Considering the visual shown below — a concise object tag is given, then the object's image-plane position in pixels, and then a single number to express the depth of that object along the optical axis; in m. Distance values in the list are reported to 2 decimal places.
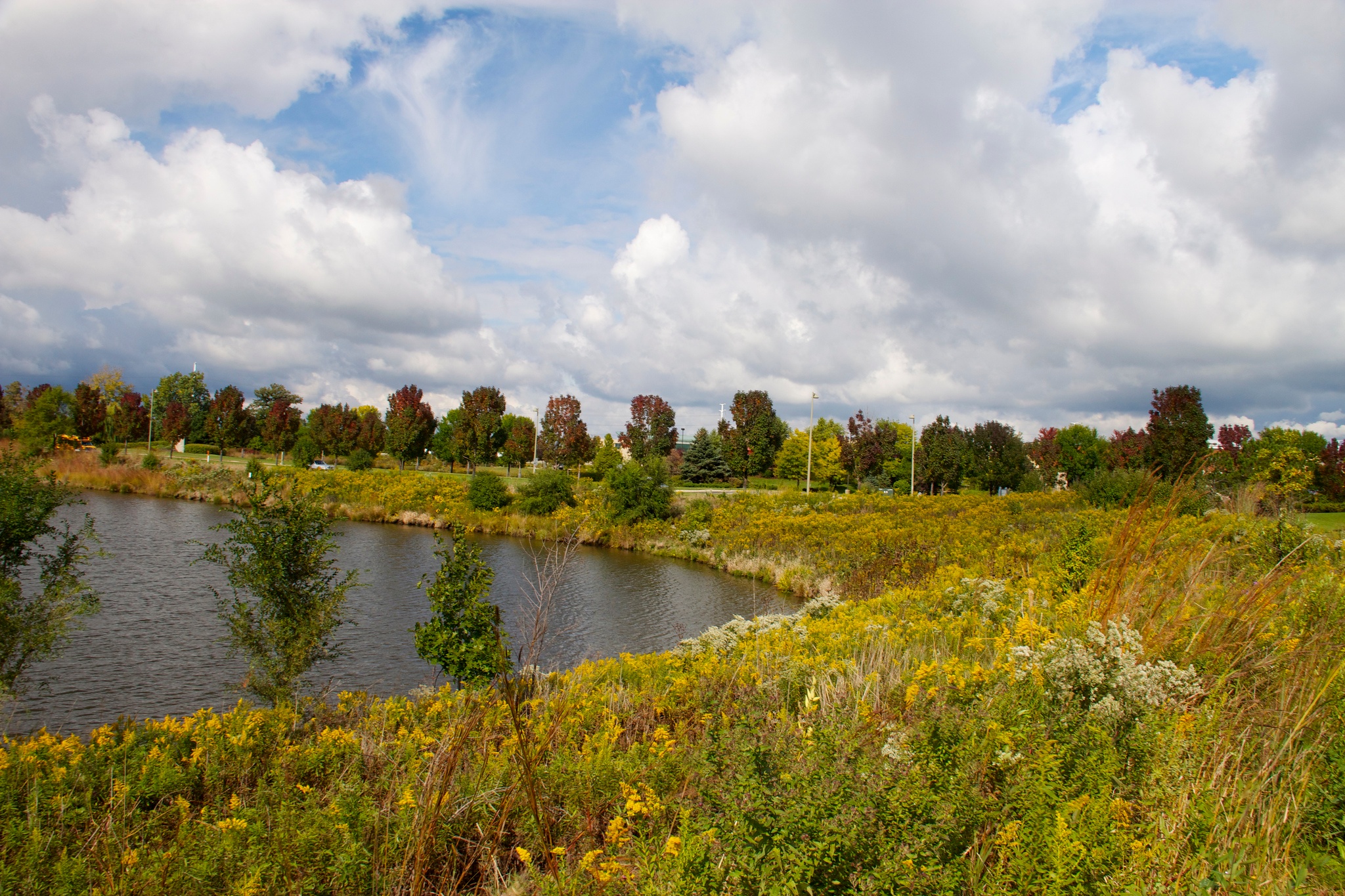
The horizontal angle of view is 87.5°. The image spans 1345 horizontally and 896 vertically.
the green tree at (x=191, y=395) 69.94
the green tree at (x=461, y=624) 7.98
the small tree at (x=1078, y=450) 65.50
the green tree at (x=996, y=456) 50.03
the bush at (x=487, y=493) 33.88
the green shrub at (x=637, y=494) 29.69
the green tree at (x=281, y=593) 7.52
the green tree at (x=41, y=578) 7.53
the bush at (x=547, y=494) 33.09
